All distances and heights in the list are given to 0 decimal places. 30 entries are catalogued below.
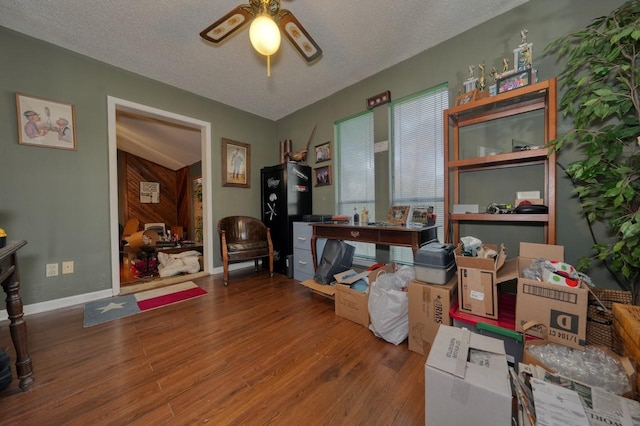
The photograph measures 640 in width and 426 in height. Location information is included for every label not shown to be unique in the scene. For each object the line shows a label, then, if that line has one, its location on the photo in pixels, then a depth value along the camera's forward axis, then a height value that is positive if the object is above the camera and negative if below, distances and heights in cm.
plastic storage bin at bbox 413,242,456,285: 149 -38
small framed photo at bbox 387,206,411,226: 229 -6
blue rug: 201 -93
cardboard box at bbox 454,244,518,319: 132 -45
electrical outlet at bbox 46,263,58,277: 216 -55
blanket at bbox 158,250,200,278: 332 -81
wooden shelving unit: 150 +50
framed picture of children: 206 +90
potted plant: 115 +42
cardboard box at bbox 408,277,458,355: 141 -67
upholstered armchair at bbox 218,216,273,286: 289 -43
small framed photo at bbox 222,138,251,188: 349 +79
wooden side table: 117 -57
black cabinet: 325 +14
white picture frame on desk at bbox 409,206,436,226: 219 -7
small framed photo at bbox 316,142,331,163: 330 +89
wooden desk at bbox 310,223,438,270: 188 -23
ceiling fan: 146 +136
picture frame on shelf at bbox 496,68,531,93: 161 +96
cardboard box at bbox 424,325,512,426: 77 -65
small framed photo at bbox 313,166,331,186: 331 +54
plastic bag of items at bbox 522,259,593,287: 114 -36
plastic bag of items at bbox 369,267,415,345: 157 -75
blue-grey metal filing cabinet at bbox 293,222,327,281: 285 -53
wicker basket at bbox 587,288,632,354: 116 -59
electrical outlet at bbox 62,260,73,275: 224 -55
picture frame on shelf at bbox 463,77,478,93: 191 +109
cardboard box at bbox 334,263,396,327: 181 -75
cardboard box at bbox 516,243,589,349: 107 -52
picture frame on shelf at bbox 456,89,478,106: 184 +95
